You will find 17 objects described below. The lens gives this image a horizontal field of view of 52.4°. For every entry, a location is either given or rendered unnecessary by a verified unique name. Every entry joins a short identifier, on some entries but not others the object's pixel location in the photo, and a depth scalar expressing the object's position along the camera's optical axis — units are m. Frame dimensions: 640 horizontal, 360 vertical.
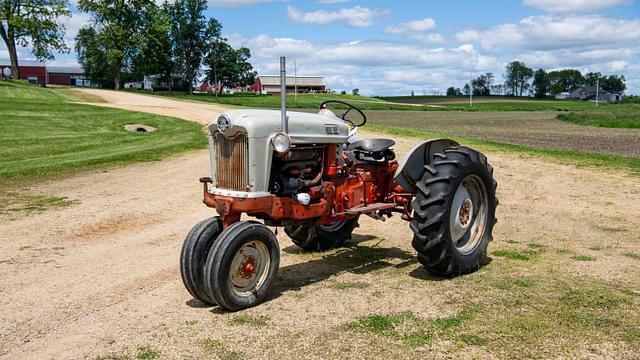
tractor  5.56
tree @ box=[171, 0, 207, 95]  90.69
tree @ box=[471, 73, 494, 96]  146.73
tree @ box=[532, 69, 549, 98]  155.64
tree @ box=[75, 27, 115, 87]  74.31
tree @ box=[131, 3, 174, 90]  71.19
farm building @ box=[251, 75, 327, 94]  120.12
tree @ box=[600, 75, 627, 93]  153.12
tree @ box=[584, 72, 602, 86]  157.12
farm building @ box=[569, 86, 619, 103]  132.62
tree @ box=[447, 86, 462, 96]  143.88
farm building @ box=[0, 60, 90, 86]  113.19
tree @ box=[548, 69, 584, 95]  157.11
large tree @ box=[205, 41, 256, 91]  93.56
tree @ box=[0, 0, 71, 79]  54.88
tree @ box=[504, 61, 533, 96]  162.25
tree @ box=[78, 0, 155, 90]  69.31
